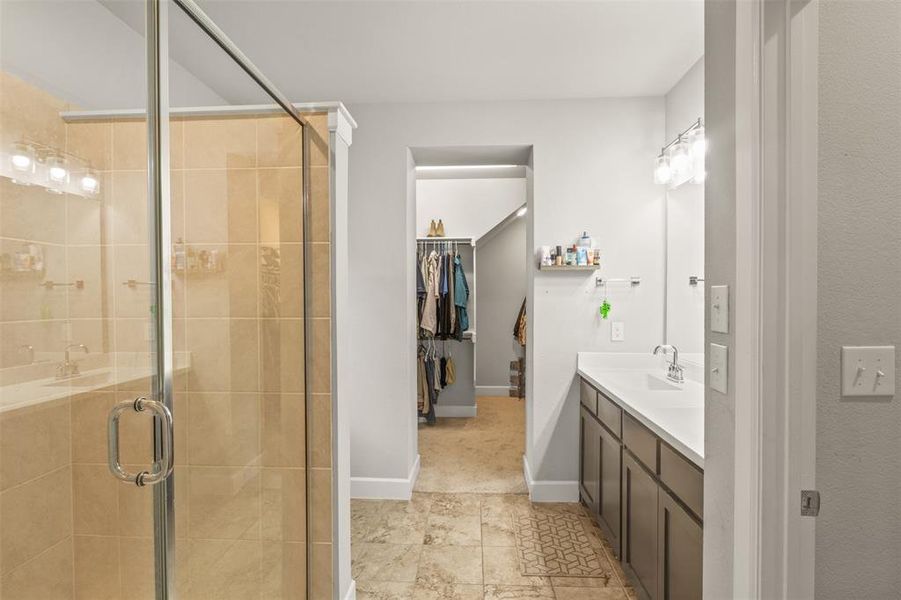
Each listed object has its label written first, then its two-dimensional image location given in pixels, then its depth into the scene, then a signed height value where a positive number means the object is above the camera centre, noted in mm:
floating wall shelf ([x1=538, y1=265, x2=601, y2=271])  2814 +171
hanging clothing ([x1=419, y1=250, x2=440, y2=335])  4520 -70
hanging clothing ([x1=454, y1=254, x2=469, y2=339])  4625 +33
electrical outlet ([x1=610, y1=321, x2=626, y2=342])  2902 -247
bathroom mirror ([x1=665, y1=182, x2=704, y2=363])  2482 +142
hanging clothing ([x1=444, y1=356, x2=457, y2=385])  4781 -835
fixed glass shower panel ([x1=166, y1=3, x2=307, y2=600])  1139 -95
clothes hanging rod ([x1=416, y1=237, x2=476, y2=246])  4785 +591
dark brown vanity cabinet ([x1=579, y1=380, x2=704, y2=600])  1402 -834
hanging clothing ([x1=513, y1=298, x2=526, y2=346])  5494 -426
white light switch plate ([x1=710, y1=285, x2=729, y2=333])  1018 -36
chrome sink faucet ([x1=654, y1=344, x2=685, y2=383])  2453 -426
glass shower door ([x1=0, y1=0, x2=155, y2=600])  849 +3
